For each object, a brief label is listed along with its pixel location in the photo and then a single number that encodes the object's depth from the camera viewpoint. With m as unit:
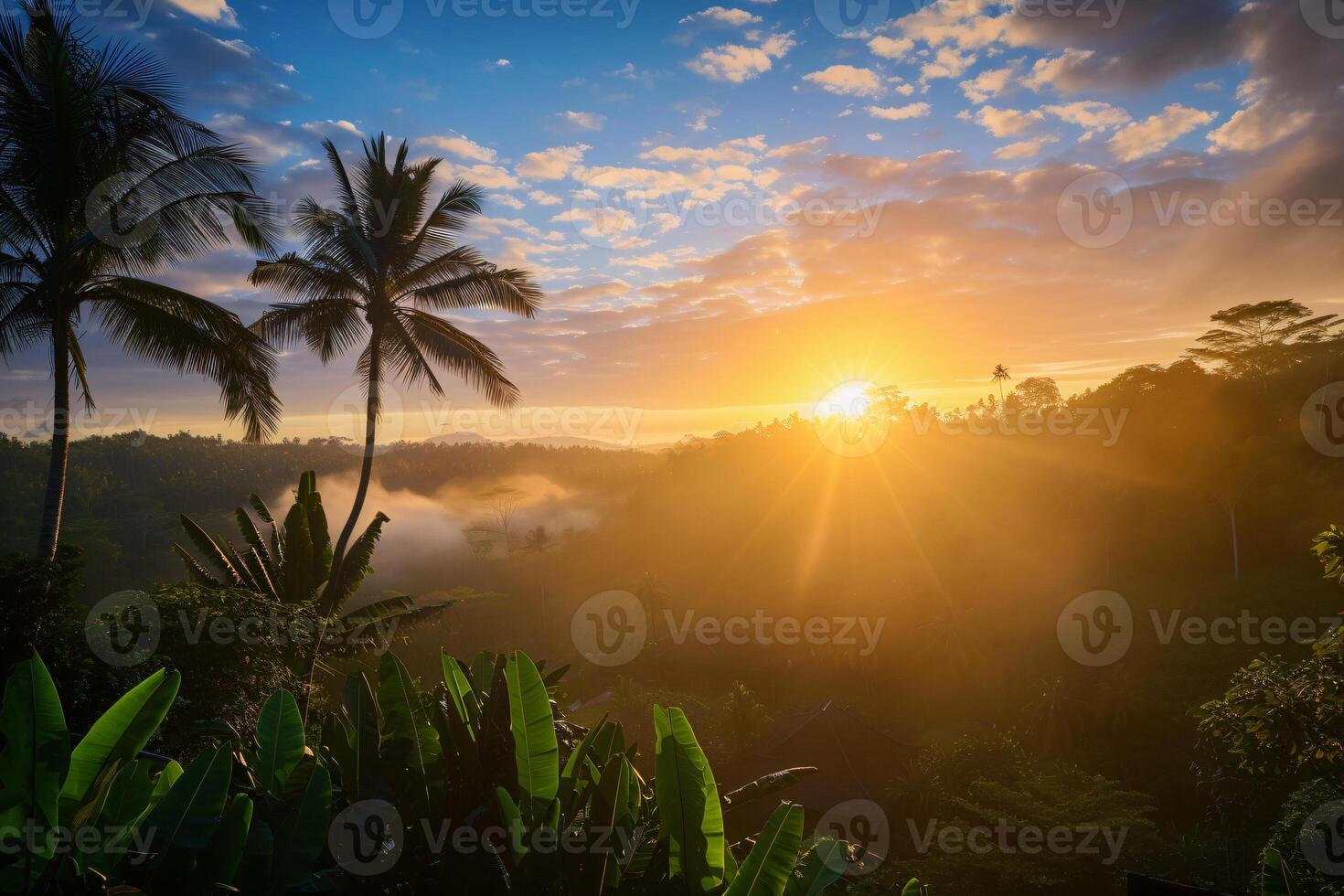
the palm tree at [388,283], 12.83
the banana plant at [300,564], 11.81
